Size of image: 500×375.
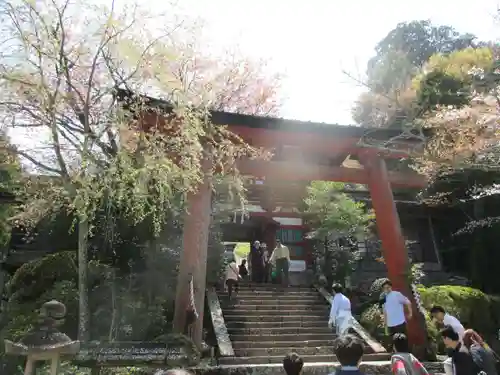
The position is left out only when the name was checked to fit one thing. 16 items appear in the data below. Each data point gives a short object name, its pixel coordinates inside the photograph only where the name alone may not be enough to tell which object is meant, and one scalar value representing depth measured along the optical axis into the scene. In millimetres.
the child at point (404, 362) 3131
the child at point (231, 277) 11445
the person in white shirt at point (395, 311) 6707
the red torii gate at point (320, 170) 7941
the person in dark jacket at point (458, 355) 3365
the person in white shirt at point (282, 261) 13492
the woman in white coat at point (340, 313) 7312
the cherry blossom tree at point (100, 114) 6191
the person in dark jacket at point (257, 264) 14774
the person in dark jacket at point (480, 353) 3324
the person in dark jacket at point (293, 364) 2906
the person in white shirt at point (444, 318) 4963
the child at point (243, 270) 16125
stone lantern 4133
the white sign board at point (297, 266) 18380
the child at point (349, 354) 2658
